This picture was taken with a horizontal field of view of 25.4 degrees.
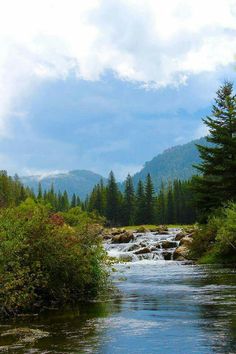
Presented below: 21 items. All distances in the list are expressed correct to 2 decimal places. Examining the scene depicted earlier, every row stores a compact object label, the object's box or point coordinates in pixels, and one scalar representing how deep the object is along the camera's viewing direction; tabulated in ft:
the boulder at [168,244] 187.21
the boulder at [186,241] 162.29
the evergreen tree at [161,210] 518.37
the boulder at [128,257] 166.91
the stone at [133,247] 193.32
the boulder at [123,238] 231.91
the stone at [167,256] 164.04
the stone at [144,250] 175.52
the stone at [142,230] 291.38
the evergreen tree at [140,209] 486.38
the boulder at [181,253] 156.76
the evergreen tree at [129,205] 507.71
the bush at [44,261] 58.18
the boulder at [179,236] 202.94
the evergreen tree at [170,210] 512.63
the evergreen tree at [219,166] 173.17
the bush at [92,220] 77.09
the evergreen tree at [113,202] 512.63
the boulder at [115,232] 269.89
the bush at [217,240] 132.05
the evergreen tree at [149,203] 486.79
